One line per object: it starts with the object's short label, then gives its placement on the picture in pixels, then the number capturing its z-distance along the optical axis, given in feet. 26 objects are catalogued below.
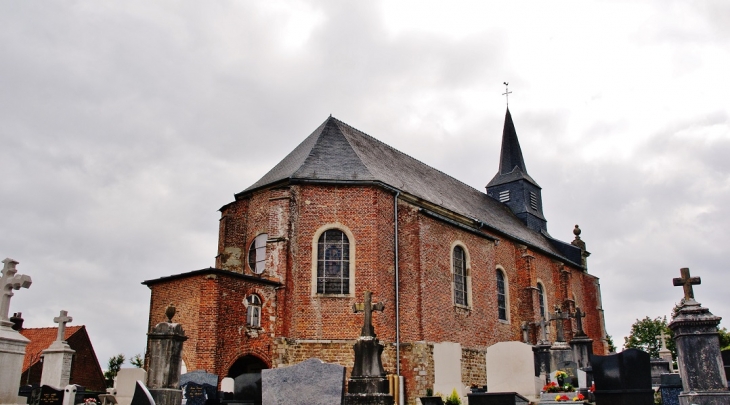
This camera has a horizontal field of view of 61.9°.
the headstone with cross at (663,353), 69.09
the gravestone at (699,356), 25.27
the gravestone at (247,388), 37.60
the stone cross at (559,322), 59.07
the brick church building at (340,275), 51.62
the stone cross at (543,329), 67.20
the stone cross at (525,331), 75.82
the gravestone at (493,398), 31.50
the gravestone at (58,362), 47.26
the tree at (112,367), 107.96
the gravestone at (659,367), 49.29
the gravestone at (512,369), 39.45
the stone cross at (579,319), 60.02
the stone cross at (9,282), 28.94
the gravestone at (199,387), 38.86
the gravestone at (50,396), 37.24
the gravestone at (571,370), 46.25
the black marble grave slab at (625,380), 28.58
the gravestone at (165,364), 30.45
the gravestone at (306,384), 28.60
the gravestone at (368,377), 32.63
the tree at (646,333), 159.84
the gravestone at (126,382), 40.57
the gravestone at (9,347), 26.73
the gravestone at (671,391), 32.60
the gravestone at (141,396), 24.53
